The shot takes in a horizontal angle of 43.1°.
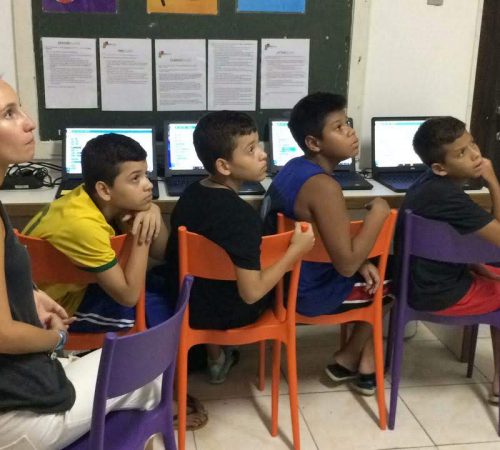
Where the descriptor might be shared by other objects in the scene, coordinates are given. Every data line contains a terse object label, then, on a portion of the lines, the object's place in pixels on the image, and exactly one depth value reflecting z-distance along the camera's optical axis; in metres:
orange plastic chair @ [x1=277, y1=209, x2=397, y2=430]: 1.97
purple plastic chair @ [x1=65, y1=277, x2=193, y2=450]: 1.19
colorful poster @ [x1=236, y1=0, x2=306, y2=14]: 2.73
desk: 2.25
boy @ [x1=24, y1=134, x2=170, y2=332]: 1.66
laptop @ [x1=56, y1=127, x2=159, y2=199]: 2.56
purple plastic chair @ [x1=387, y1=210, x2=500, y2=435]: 1.94
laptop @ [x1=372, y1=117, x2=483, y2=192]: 2.81
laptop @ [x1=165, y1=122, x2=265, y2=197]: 2.63
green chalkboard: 2.62
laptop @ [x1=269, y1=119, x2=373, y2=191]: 2.77
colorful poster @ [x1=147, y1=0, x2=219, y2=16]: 2.65
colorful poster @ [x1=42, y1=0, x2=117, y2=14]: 2.56
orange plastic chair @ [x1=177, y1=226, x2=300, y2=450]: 1.75
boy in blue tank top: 1.95
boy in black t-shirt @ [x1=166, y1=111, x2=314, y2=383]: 1.79
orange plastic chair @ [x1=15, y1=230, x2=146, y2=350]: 1.65
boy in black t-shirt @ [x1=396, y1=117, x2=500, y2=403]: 2.04
